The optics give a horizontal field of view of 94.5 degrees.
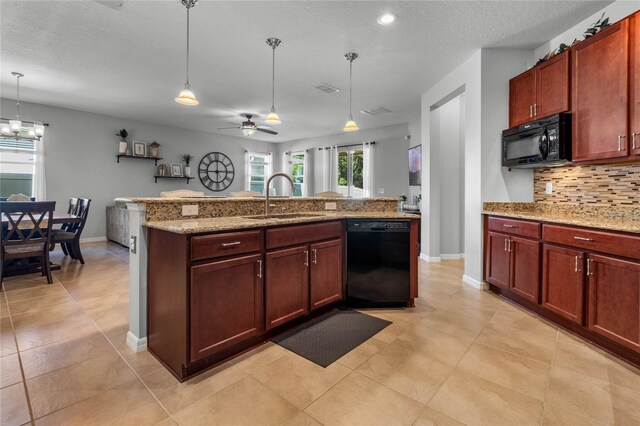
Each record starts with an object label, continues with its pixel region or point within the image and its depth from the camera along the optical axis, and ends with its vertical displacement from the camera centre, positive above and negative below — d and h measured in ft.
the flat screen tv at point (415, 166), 20.10 +3.14
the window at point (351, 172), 26.14 +3.45
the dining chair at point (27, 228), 11.55 -0.91
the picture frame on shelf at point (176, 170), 24.95 +3.40
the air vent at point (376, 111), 19.76 +6.79
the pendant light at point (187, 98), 9.38 +3.60
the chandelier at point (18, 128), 14.97 +4.42
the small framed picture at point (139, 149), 22.82 +4.77
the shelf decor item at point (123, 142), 21.74 +5.01
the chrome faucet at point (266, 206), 8.84 +0.12
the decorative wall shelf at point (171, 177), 24.41 +2.75
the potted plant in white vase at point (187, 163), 25.45 +4.04
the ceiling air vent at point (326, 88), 15.48 +6.59
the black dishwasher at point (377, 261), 9.34 -1.61
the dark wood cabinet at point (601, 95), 7.62 +3.21
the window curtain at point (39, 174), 19.16 +2.29
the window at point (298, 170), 31.04 +4.25
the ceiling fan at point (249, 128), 19.42 +5.48
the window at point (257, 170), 30.55 +4.29
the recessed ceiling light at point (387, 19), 9.38 +6.22
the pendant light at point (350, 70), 12.04 +6.32
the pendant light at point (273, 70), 10.91 +6.25
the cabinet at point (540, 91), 9.16 +4.05
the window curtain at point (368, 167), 24.86 +3.66
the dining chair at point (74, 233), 14.52 -1.18
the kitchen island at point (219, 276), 5.87 -1.51
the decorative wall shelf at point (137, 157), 22.16 +4.12
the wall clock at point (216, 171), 27.25 +3.69
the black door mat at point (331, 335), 6.89 -3.28
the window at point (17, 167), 18.35 +2.69
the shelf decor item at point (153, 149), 23.65 +4.83
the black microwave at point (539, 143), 9.05 +2.25
